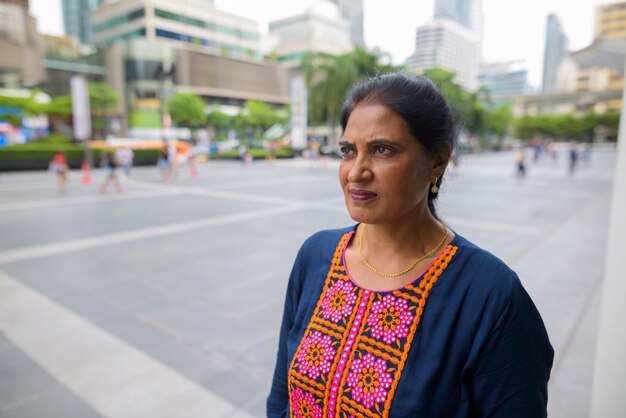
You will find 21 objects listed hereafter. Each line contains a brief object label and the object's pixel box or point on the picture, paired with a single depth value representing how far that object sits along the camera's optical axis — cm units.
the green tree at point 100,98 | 4109
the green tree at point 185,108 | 4738
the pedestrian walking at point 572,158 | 2128
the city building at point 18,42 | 2744
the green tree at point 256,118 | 5359
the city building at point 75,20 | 11118
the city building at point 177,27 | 5647
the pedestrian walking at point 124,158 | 1770
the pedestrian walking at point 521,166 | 1888
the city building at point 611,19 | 7719
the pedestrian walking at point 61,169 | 1364
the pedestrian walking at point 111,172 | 1336
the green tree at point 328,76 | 3266
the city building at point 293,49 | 5267
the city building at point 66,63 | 4978
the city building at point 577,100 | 7411
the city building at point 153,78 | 5344
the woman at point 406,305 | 107
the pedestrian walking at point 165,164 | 1734
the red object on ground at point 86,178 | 1591
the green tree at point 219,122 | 5275
